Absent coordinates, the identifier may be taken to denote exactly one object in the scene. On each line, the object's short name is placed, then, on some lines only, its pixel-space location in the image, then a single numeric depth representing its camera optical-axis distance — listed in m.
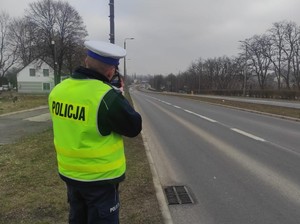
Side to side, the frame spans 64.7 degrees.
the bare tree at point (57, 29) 35.82
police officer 1.62
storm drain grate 3.66
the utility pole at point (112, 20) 8.38
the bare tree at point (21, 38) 39.62
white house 51.54
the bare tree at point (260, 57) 53.35
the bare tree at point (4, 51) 49.01
